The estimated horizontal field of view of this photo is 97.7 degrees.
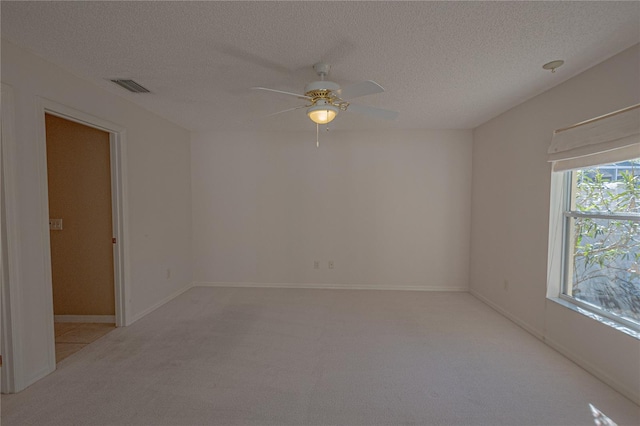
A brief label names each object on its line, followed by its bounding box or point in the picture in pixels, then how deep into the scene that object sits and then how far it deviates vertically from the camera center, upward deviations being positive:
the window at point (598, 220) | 2.02 -0.15
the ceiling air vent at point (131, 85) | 2.58 +1.10
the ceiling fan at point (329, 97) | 2.00 +0.79
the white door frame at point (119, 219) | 2.96 -0.20
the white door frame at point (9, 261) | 1.91 -0.42
